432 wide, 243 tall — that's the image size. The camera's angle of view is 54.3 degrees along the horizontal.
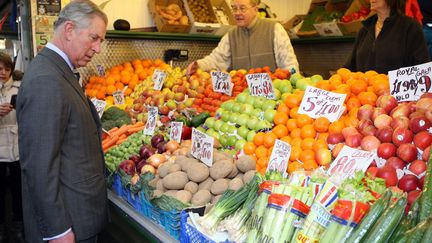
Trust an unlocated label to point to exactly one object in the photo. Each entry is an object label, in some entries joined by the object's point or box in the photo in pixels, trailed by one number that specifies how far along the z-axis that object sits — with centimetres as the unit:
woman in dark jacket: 375
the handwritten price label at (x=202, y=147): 257
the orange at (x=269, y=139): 260
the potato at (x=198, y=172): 247
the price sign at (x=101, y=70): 566
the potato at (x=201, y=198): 227
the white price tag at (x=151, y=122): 363
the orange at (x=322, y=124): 244
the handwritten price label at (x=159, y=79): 462
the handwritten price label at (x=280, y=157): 225
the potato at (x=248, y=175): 234
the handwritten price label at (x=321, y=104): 251
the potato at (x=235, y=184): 226
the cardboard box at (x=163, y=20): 605
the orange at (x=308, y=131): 246
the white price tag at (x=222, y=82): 370
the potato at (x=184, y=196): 230
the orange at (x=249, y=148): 271
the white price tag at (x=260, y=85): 312
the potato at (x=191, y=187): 242
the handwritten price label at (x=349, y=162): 186
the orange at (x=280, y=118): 274
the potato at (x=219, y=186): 232
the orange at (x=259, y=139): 268
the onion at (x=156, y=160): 293
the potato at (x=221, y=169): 243
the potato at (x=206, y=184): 242
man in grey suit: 195
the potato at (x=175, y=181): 247
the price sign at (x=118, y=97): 511
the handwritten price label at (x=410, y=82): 228
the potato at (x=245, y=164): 246
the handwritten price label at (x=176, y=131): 326
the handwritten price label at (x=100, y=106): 432
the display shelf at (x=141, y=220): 229
